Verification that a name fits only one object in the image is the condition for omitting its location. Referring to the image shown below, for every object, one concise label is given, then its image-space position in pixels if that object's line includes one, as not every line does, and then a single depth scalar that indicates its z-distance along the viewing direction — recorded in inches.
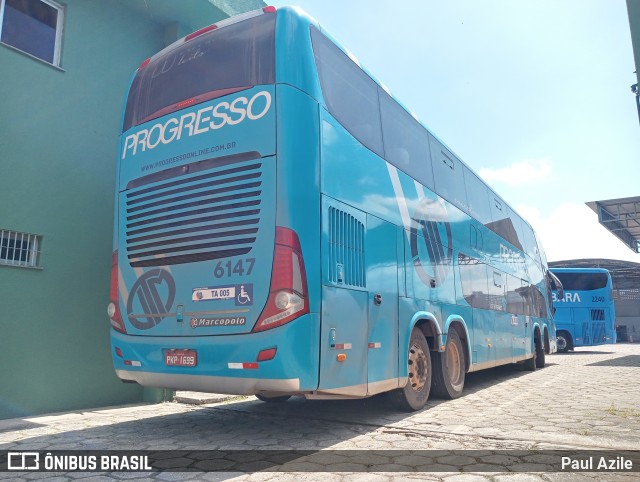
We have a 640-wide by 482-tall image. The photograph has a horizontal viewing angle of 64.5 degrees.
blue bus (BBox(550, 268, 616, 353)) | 880.9
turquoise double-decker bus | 179.0
